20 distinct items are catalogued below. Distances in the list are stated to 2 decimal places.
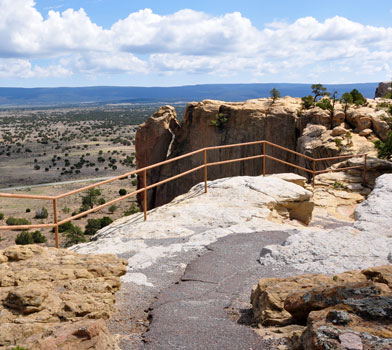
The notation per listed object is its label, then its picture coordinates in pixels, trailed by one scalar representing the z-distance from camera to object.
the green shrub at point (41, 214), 38.78
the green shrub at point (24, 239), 28.60
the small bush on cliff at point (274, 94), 29.41
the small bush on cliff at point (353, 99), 23.84
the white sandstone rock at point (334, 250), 6.49
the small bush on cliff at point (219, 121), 29.80
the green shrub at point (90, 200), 41.41
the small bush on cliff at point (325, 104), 24.05
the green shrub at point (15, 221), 34.45
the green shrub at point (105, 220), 34.01
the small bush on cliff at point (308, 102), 26.85
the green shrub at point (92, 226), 32.59
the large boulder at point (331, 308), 3.38
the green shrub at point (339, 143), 20.59
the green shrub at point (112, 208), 41.17
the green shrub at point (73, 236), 28.03
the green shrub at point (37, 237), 30.33
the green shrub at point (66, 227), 32.96
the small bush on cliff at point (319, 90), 27.52
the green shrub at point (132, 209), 36.65
